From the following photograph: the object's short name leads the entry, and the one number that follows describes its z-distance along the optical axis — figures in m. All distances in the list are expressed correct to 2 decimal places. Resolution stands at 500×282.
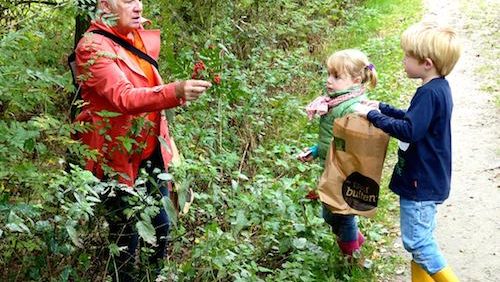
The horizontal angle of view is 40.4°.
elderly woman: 3.72
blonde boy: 3.83
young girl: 4.46
